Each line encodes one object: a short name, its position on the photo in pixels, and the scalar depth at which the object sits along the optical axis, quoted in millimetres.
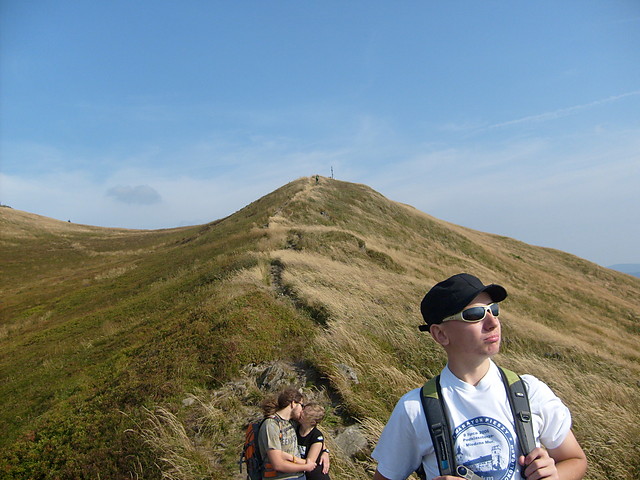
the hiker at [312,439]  4508
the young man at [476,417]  2381
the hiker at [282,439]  4203
